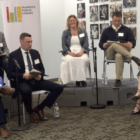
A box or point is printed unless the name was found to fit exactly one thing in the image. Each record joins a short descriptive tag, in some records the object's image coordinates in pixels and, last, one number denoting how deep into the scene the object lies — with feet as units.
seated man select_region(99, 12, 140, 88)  14.47
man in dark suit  11.80
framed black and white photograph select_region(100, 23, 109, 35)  20.90
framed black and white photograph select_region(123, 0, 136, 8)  19.51
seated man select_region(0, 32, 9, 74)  13.78
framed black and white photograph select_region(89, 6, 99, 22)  21.36
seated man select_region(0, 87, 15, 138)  10.08
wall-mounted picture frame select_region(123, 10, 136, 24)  19.63
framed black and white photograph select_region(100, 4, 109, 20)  20.77
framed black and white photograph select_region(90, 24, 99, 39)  21.45
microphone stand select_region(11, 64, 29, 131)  10.79
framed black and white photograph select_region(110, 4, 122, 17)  20.08
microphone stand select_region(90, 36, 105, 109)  13.91
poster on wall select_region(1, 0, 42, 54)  16.74
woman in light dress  15.10
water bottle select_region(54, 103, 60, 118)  12.38
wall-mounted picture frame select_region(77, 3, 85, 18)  22.02
